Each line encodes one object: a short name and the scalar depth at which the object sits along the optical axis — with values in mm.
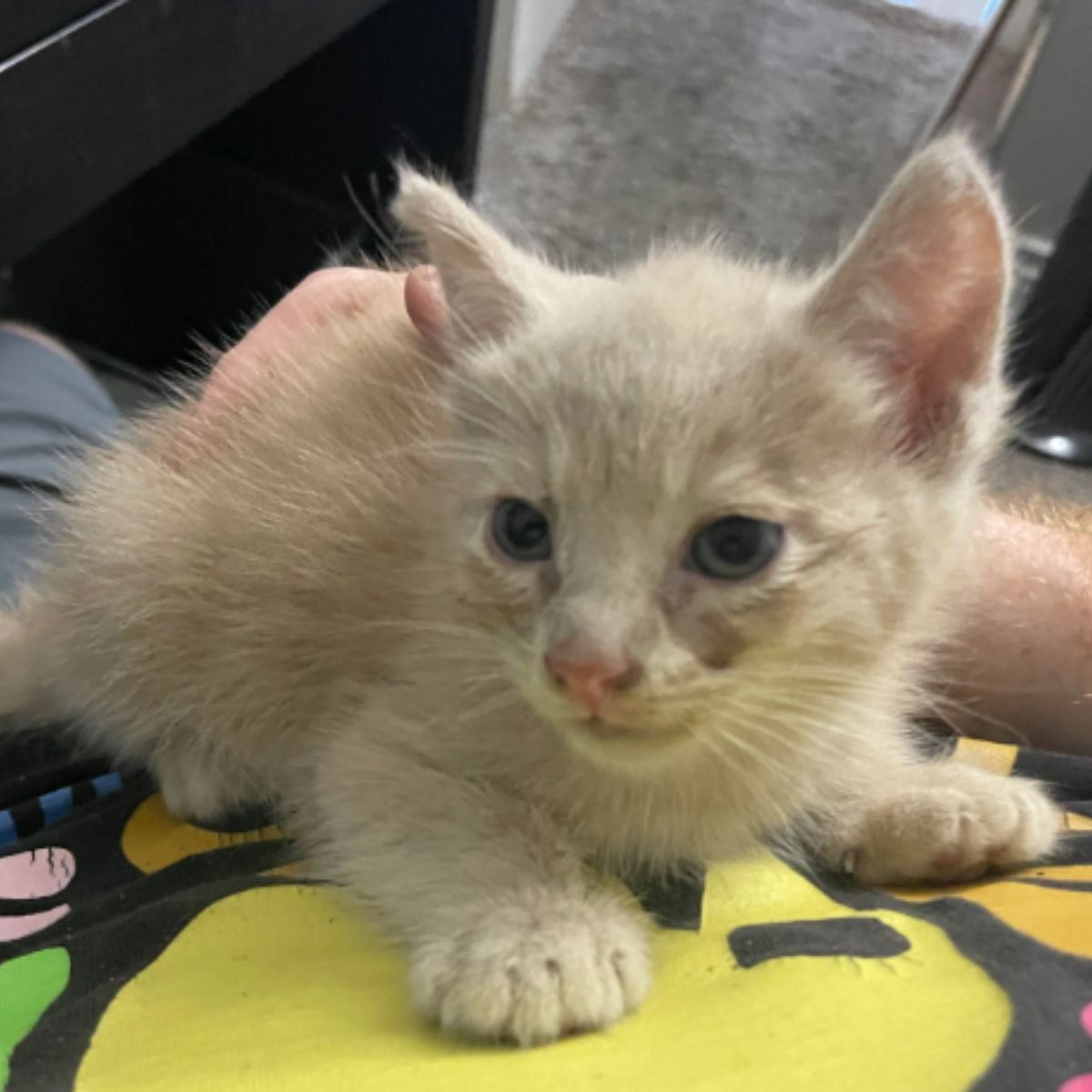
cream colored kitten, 153
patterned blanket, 122
